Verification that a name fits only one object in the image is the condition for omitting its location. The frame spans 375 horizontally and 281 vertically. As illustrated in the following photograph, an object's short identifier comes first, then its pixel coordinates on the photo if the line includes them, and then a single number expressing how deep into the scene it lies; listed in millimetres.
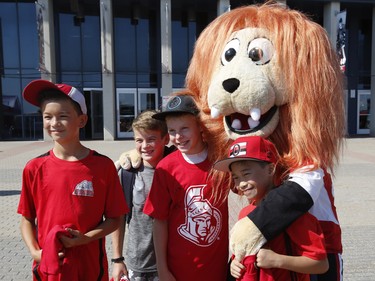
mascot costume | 1620
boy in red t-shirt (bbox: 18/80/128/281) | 1949
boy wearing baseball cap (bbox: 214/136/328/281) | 1518
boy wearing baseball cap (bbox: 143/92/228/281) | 2002
